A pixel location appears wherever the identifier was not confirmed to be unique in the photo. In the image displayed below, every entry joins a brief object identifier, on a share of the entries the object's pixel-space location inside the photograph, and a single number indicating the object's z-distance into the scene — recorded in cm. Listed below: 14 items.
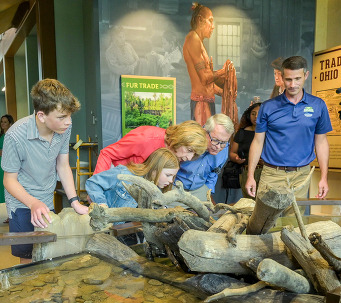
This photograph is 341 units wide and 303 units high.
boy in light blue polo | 188
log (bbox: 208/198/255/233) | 141
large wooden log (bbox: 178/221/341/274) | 123
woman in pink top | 241
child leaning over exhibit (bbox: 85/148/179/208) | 214
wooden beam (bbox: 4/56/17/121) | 992
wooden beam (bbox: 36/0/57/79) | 554
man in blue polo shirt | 310
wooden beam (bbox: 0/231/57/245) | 143
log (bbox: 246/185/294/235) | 115
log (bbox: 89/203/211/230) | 133
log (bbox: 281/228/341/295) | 116
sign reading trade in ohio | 503
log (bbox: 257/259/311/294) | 110
